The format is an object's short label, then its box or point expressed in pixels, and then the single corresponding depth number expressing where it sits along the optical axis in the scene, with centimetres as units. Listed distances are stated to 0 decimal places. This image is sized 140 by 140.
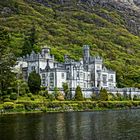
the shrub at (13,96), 5330
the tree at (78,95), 5907
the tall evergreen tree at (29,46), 7463
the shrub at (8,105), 4918
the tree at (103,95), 6133
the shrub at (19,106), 4979
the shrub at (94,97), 6148
